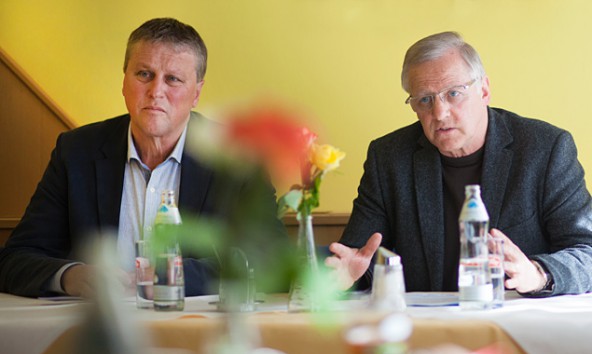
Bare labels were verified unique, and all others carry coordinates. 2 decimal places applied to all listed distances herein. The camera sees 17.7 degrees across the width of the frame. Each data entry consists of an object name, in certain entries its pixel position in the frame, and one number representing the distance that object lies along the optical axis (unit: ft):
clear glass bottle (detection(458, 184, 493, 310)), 9.99
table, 9.43
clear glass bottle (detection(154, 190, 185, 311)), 10.12
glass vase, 9.83
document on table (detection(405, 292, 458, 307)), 10.21
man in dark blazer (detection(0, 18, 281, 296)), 11.76
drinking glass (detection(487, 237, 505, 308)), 10.07
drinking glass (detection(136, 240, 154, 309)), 10.24
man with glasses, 11.45
